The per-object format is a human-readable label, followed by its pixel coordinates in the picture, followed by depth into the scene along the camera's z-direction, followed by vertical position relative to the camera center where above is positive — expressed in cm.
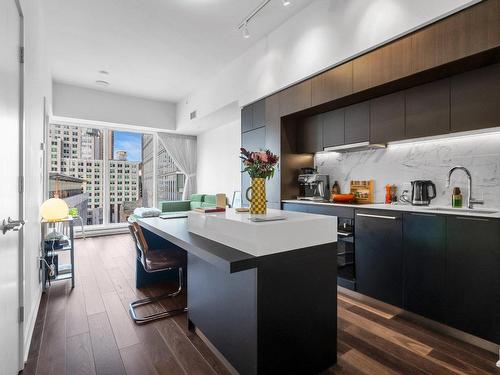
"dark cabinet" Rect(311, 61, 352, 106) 285 +111
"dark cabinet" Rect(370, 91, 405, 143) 271 +69
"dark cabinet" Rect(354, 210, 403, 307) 248 -66
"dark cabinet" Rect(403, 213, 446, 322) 219 -65
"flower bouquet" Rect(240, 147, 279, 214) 182 +9
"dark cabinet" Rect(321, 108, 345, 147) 329 +71
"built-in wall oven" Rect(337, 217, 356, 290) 290 -74
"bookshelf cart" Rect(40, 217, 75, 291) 314 -78
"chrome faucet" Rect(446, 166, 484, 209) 242 -9
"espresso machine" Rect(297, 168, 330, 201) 361 +1
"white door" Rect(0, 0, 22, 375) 134 +5
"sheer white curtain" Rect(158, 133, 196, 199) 732 +88
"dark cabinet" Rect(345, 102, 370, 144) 301 +71
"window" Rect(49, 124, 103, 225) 618 +32
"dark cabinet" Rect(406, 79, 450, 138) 239 +69
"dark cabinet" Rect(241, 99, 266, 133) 404 +108
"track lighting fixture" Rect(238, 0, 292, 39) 313 +209
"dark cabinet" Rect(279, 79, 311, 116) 331 +110
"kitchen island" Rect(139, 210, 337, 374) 148 -61
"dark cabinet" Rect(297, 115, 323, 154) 357 +68
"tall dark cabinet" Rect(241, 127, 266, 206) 405 +68
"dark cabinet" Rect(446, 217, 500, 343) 192 -66
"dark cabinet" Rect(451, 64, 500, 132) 210 +68
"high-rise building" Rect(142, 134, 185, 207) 735 +44
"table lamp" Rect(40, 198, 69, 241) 308 -28
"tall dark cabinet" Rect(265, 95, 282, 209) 372 +64
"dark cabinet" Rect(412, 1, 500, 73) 191 +111
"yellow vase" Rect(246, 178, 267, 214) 183 -7
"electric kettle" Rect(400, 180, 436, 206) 272 -7
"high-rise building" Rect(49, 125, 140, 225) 628 +47
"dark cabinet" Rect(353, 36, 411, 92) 238 +111
